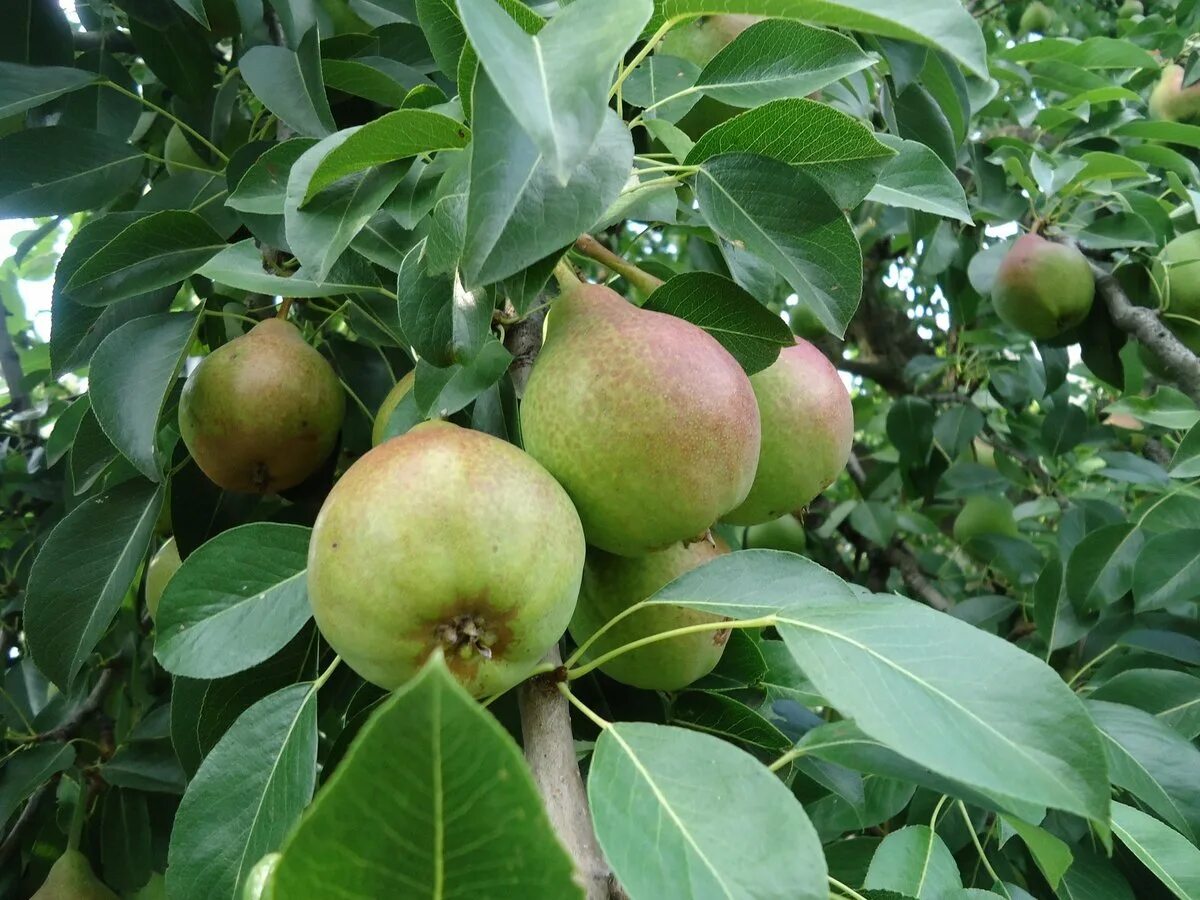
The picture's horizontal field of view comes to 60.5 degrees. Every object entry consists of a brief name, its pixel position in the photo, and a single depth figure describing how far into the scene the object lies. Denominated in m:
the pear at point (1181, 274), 0.65
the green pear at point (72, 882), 0.46
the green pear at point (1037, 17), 1.16
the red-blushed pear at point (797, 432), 0.34
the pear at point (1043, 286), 0.66
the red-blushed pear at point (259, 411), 0.38
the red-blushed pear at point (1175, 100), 0.93
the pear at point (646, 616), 0.31
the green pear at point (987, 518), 0.87
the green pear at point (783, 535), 0.71
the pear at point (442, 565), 0.23
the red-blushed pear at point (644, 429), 0.27
